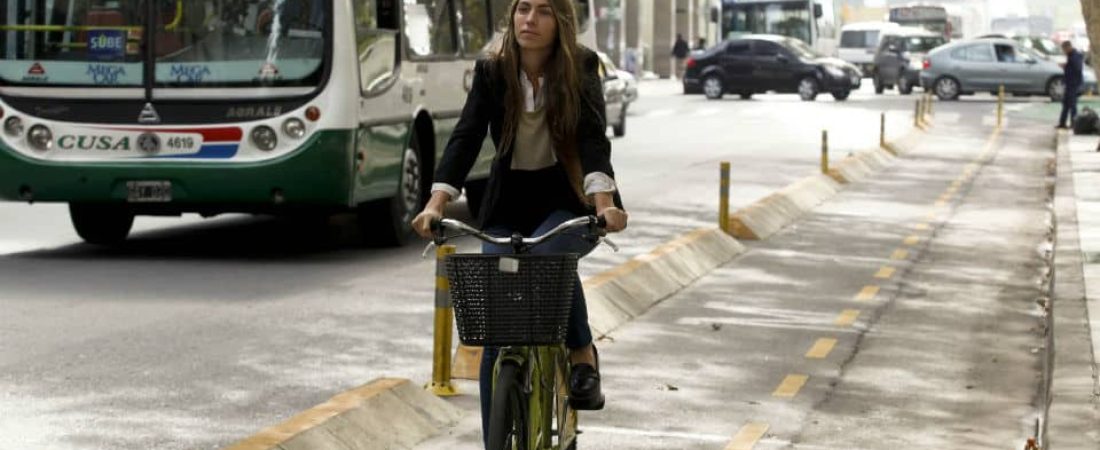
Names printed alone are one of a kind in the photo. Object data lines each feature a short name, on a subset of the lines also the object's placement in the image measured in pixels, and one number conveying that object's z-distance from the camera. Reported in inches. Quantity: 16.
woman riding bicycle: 264.1
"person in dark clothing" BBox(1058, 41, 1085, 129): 1513.3
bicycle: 237.0
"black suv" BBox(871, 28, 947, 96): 2396.7
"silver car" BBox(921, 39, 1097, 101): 2170.3
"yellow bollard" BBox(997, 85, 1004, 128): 1705.6
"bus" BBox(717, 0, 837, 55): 2607.3
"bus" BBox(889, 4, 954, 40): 3348.9
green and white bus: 601.6
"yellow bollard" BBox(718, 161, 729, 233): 667.4
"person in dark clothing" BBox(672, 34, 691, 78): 3014.3
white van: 2984.7
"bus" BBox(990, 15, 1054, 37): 6289.4
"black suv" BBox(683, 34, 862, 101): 2153.1
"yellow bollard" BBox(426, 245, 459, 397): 354.3
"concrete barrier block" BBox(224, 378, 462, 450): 306.0
